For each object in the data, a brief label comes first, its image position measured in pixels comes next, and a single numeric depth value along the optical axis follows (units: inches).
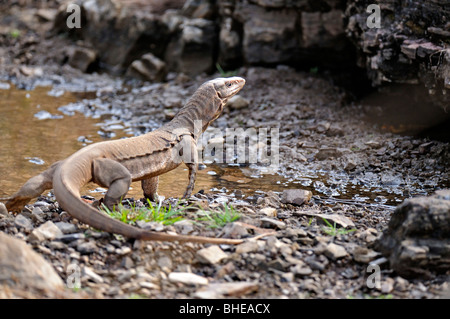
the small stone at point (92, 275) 173.2
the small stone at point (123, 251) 185.6
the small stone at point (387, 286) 172.1
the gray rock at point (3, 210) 219.1
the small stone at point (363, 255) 184.7
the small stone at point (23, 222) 201.9
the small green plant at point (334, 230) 205.0
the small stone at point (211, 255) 183.5
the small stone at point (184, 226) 200.7
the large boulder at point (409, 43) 296.0
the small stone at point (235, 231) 198.6
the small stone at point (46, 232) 191.2
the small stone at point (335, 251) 187.2
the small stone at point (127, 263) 181.2
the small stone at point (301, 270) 180.2
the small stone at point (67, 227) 199.3
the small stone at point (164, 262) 182.7
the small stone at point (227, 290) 166.6
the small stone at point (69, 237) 192.4
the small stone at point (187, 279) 173.5
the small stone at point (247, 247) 189.2
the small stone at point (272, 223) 210.4
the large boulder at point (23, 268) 158.7
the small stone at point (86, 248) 186.4
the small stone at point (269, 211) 231.8
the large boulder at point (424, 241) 175.5
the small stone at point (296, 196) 259.9
